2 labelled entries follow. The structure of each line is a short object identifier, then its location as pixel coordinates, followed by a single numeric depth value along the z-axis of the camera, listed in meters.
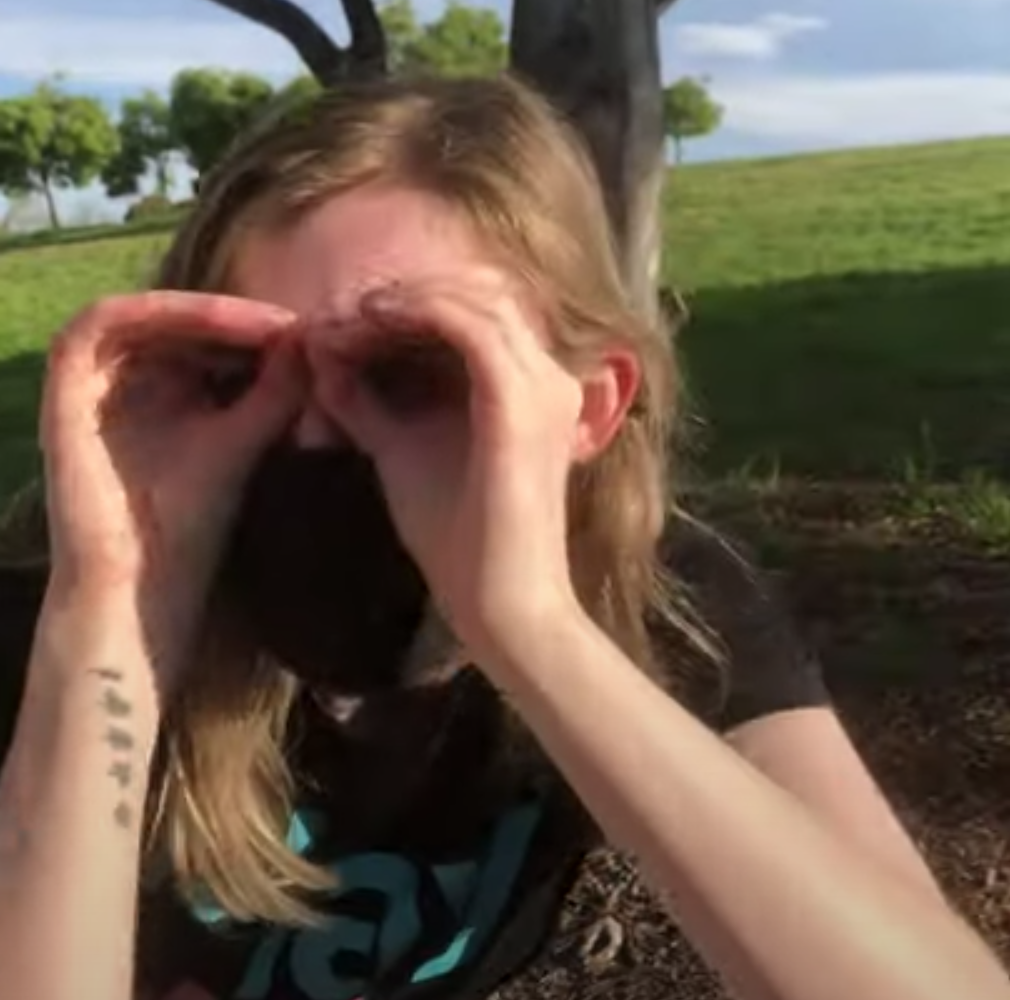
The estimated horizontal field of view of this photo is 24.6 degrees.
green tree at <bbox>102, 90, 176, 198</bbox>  25.34
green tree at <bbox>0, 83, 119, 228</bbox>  26.17
